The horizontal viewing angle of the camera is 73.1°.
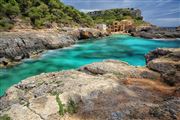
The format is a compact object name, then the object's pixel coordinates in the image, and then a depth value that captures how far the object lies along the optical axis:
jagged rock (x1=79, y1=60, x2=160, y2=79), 7.95
